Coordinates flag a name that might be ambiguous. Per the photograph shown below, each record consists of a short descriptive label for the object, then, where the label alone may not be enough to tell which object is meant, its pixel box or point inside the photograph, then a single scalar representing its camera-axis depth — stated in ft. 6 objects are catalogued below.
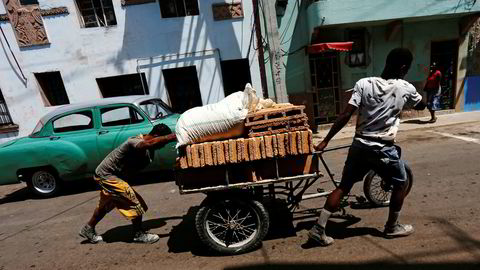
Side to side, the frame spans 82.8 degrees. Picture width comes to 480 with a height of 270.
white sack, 8.55
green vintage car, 17.22
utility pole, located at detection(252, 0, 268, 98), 28.02
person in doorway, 27.25
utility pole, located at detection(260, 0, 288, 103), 24.38
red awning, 26.03
